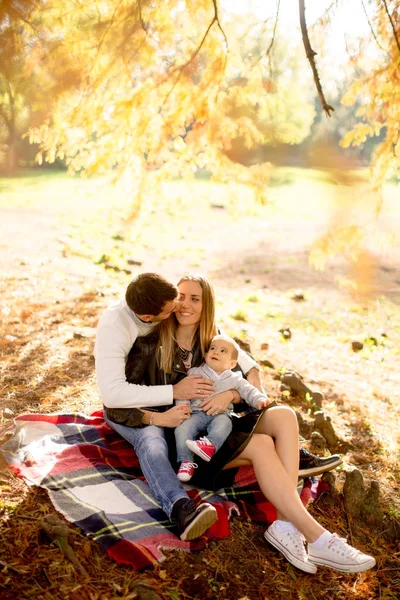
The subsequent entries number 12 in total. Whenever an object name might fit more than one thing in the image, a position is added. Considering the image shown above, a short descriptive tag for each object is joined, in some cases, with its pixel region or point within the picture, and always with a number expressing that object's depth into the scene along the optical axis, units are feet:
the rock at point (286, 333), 21.17
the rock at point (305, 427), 12.38
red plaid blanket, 7.77
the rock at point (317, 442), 11.84
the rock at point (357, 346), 21.33
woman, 8.06
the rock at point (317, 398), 13.97
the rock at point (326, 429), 12.43
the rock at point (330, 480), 10.12
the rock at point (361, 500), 9.73
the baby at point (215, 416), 8.78
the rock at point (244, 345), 17.33
